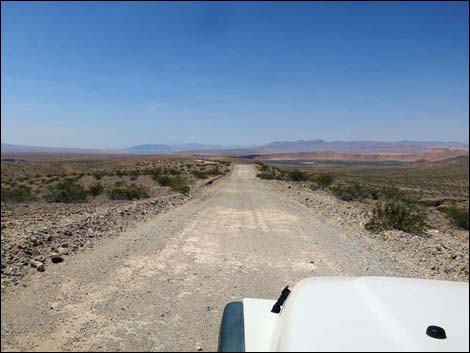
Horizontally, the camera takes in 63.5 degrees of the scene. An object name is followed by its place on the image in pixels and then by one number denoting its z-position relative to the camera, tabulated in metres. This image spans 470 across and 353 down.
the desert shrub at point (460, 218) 18.02
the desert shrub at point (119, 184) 24.84
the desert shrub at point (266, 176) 35.71
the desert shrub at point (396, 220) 11.55
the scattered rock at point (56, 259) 6.91
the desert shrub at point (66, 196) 17.83
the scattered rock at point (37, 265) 6.39
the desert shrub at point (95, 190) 19.83
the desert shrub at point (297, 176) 36.33
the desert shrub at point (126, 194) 18.34
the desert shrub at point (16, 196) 17.91
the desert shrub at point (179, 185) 20.36
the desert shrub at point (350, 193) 22.88
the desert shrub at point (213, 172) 41.07
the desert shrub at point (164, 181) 25.90
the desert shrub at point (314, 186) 27.17
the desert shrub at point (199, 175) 34.86
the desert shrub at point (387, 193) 26.28
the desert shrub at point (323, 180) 31.95
